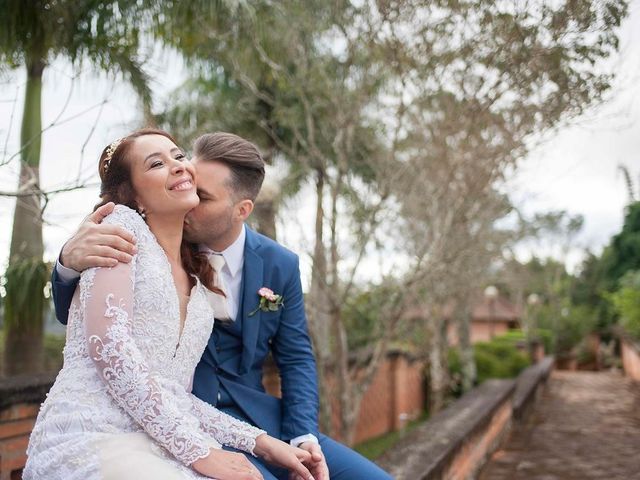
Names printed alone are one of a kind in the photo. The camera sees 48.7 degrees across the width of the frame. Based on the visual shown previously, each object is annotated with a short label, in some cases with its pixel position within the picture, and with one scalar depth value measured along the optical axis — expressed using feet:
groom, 8.07
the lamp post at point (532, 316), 120.20
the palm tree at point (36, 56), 18.08
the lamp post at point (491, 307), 91.80
